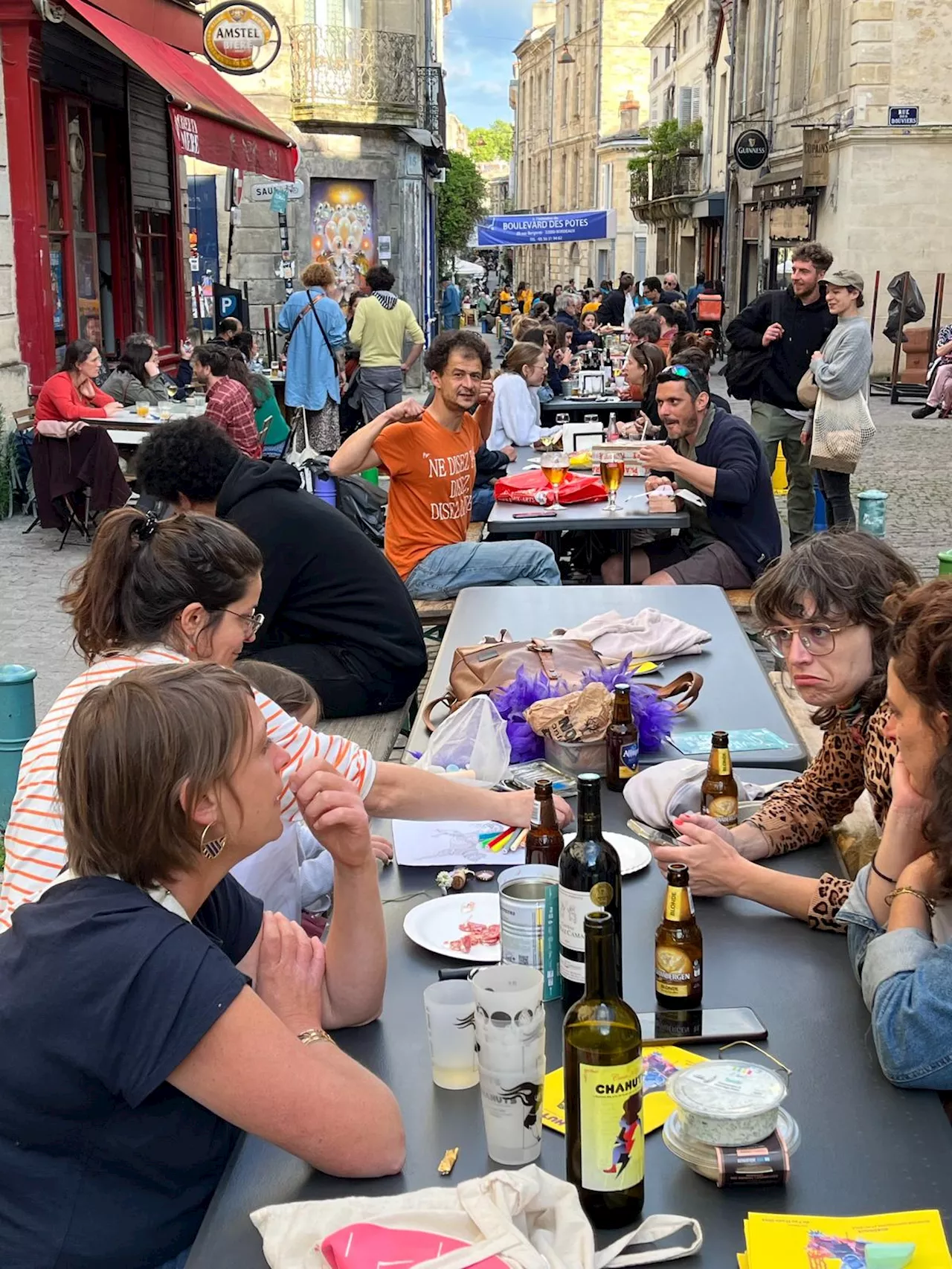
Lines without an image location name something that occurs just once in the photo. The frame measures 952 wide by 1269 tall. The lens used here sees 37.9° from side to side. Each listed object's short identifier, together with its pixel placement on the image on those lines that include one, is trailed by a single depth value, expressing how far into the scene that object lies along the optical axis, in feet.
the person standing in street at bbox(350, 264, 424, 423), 50.47
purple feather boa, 11.34
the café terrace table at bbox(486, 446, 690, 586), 22.18
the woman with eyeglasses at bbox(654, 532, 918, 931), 9.76
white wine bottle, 5.52
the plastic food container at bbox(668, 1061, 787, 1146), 5.94
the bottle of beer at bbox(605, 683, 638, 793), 10.86
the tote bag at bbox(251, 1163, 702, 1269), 5.23
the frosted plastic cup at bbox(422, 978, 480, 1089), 6.59
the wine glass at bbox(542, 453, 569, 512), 24.49
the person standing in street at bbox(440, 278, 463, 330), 100.53
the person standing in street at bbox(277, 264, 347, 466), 46.01
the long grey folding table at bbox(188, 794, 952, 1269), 5.81
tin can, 7.14
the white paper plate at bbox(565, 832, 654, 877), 9.26
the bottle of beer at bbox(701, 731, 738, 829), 9.86
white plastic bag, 10.93
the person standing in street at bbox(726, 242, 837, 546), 32.42
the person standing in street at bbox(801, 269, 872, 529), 29.43
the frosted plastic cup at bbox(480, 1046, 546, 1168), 6.01
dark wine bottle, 6.98
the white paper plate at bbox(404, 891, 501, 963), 8.05
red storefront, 38.09
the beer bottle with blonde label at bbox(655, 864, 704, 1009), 7.22
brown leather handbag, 12.39
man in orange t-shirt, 20.97
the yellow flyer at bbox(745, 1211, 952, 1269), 5.39
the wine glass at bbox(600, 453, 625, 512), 22.00
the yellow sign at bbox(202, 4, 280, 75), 58.23
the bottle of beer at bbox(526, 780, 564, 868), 8.46
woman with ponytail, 9.48
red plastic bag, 23.82
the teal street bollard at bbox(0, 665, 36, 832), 15.81
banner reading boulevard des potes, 105.09
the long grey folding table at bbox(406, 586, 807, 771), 12.33
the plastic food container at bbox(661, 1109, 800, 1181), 5.96
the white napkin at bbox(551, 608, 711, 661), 14.06
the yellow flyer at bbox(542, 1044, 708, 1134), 6.39
